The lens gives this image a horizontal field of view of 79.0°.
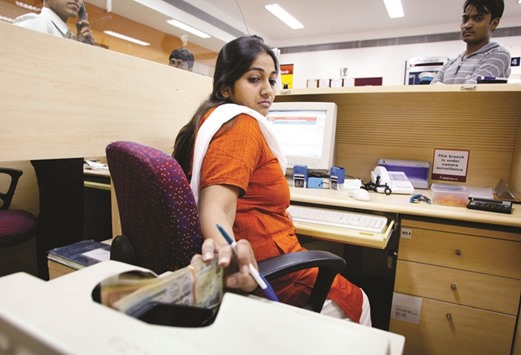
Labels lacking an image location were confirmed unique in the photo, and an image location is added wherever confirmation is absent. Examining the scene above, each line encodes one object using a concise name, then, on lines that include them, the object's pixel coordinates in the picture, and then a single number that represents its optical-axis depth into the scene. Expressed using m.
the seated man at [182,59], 2.32
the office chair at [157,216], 0.63
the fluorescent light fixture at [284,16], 5.59
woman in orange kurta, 0.79
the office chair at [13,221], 1.57
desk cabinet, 1.15
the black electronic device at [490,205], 1.14
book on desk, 1.12
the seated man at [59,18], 1.38
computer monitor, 1.66
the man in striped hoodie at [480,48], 1.94
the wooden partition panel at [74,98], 0.85
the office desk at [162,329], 0.26
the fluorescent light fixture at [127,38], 5.20
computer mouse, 1.34
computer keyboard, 1.14
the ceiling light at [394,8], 5.13
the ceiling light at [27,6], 1.55
